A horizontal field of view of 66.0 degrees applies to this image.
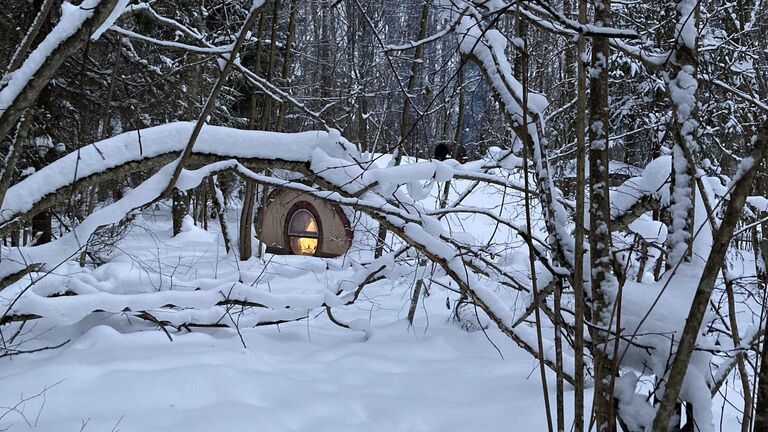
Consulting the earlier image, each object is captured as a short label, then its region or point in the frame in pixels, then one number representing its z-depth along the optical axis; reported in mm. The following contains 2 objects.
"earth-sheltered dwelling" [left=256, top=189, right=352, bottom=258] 12984
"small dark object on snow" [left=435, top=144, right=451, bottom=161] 10800
